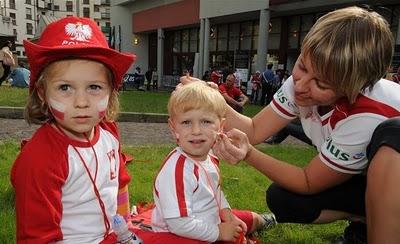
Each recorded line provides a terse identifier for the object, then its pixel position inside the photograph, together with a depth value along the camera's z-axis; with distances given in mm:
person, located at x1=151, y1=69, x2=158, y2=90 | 29875
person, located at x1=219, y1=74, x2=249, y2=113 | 10240
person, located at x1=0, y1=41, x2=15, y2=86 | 9625
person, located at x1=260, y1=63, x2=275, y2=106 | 17094
